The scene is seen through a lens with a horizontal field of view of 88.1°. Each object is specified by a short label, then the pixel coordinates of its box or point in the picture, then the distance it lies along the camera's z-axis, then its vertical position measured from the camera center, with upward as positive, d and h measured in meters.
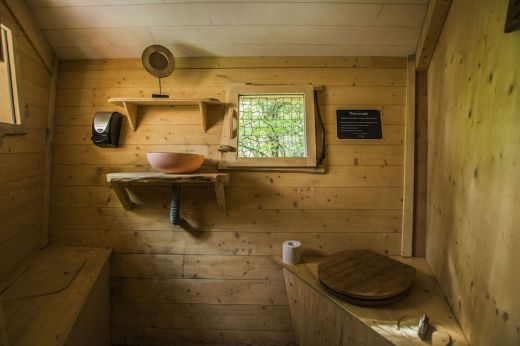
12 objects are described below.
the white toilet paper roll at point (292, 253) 1.59 -0.46
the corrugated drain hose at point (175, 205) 1.63 -0.21
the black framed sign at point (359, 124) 1.73 +0.34
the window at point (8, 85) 1.46 +0.45
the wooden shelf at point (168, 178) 1.45 -0.04
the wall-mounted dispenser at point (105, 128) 1.70 +0.26
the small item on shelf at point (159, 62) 1.64 +0.67
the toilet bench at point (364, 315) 1.07 -0.61
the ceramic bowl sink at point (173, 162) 1.45 +0.05
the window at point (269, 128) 1.73 +0.31
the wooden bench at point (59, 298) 1.20 -0.67
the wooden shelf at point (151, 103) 1.64 +0.43
